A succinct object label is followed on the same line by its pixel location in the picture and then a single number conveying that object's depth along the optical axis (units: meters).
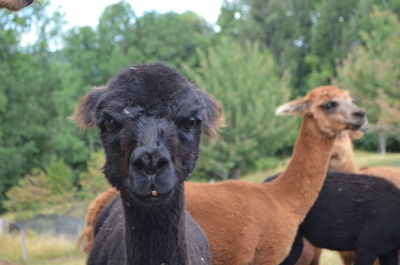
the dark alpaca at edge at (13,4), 3.79
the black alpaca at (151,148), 2.41
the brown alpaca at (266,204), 4.77
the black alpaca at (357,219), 5.48
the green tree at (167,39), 42.09
